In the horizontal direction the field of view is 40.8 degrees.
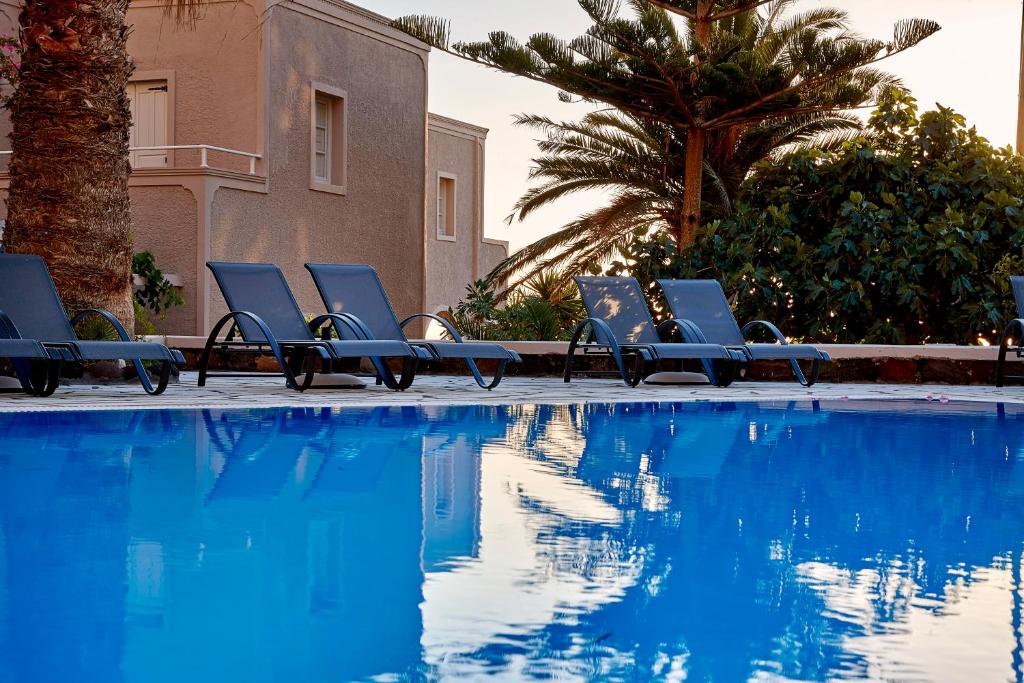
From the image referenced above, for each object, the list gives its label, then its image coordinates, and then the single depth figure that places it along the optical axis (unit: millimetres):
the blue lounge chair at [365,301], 11961
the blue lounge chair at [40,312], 10328
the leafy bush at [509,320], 16641
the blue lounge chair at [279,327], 11011
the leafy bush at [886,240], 15367
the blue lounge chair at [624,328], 12969
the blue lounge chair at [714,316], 13250
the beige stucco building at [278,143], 18875
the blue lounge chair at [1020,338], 13242
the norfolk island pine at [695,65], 18156
